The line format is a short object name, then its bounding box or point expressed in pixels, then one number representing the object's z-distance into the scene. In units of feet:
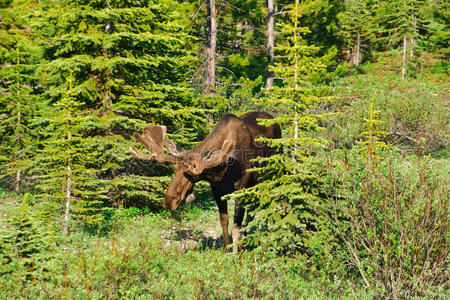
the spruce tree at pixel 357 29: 253.44
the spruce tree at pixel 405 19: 251.39
